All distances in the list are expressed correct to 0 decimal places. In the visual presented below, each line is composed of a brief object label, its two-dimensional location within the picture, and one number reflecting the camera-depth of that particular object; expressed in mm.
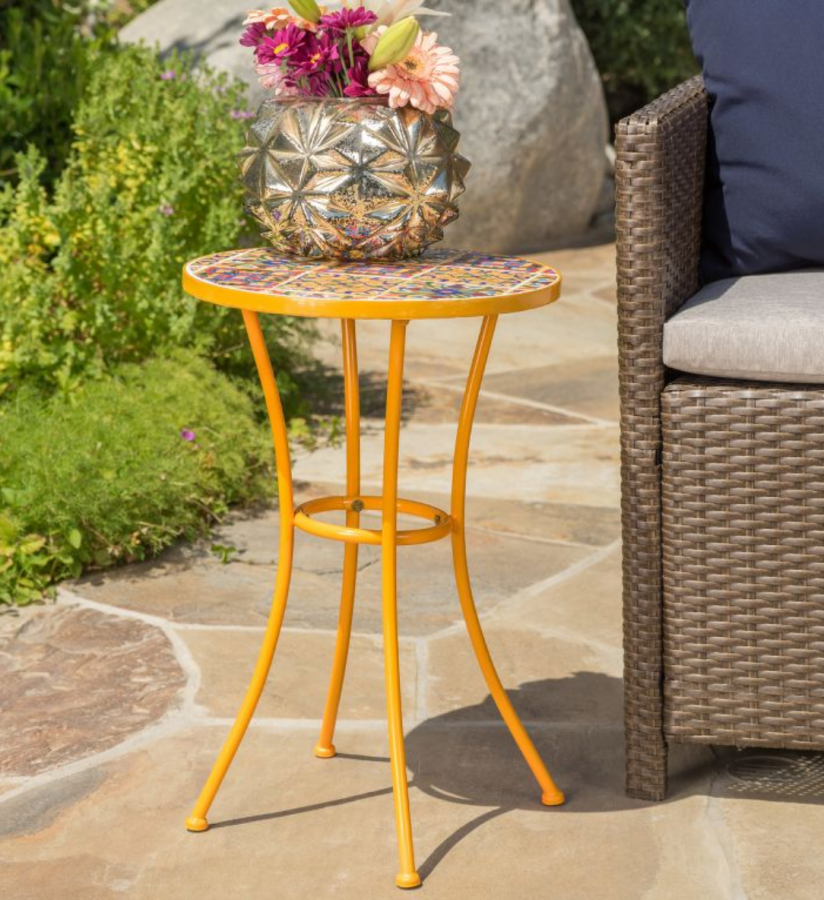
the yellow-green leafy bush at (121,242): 7100
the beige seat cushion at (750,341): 3895
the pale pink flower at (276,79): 4064
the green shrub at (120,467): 5847
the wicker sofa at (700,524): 3952
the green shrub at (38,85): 8399
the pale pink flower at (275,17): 3993
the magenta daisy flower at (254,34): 4072
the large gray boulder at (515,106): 11664
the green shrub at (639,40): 15041
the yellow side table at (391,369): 3606
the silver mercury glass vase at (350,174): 3869
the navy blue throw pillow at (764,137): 4627
